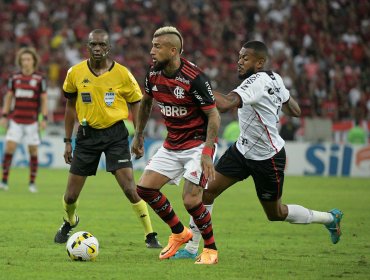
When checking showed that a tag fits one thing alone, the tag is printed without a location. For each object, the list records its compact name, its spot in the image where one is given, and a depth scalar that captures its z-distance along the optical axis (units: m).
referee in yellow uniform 21.19
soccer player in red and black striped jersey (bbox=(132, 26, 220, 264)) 17.91
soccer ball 18.34
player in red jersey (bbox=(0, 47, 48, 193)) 34.84
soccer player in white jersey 19.22
